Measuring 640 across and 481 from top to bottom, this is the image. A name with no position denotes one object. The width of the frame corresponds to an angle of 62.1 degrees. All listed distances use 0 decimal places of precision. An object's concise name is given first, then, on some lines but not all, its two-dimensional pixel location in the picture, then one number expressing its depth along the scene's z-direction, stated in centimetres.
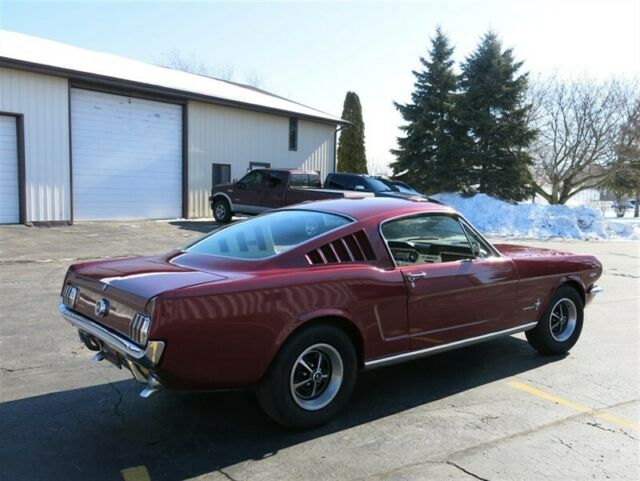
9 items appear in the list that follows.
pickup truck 1614
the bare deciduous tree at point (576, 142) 2927
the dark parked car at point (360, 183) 1698
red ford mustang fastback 312
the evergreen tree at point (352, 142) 3531
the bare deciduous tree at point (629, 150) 2855
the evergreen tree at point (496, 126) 2664
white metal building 1445
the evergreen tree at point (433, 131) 2759
